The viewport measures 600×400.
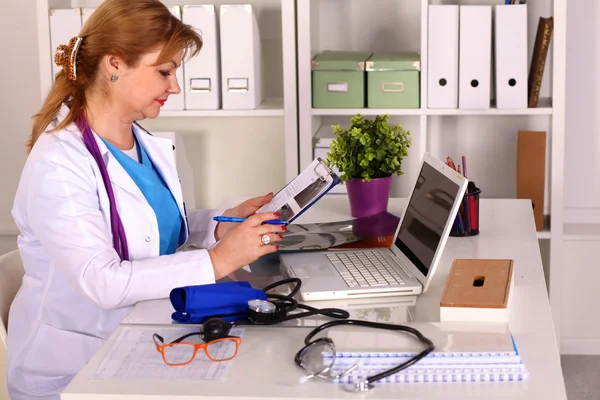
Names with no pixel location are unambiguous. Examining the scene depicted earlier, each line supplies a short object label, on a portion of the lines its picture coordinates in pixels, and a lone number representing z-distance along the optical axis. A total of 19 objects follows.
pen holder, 2.06
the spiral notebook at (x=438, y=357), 1.23
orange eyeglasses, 1.32
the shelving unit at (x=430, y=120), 3.07
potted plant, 2.23
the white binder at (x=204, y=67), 2.95
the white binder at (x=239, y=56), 2.94
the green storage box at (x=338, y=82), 2.99
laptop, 1.63
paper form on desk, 1.26
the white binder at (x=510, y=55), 2.89
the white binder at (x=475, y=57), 2.91
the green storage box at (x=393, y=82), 2.97
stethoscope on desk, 1.23
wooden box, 1.43
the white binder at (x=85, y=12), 2.98
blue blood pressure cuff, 1.45
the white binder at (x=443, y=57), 2.92
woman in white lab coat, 1.62
